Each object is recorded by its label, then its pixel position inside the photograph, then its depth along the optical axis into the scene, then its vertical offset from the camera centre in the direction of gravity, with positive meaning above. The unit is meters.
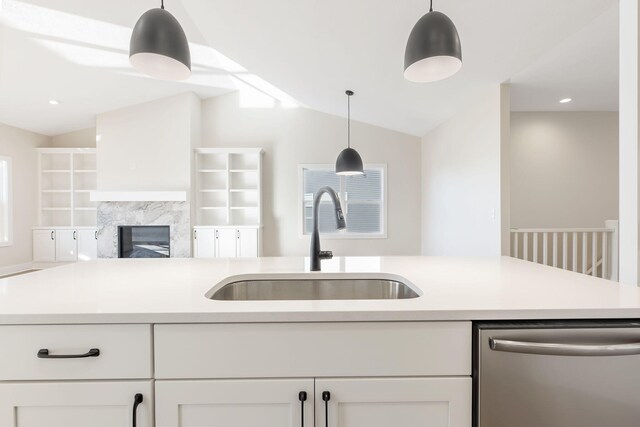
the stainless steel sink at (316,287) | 1.39 -0.35
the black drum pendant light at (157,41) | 1.27 +0.74
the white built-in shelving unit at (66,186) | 6.18 +0.57
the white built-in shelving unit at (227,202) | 5.42 +0.20
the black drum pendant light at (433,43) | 1.27 +0.72
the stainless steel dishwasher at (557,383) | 0.84 -0.48
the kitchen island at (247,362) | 0.85 -0.43
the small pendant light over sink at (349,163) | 3.71 +0.60
